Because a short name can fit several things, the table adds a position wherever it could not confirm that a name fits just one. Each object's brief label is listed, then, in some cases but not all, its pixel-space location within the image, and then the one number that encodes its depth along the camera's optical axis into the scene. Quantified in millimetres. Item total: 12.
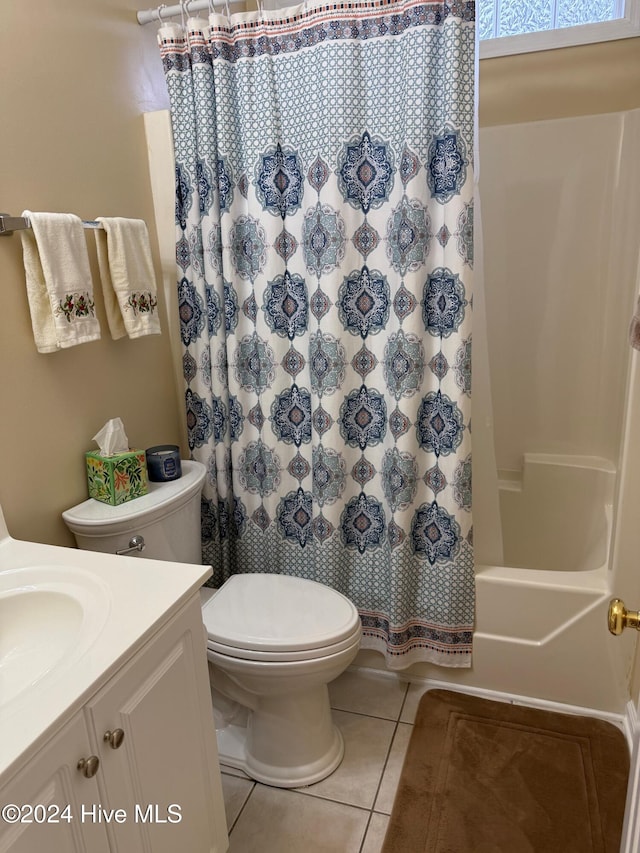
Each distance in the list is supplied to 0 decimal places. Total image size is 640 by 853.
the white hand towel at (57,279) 1408
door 1668
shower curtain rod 1738
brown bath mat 1495
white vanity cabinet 861
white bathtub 1808
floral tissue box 1607
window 2191
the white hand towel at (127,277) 1634
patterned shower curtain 1612
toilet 1550
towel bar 1361
